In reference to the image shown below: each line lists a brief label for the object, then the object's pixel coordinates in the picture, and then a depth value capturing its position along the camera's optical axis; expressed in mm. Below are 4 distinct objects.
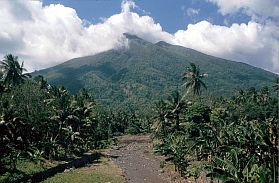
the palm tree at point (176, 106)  68125
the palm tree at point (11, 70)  76688
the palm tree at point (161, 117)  70562
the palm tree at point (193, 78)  75000
